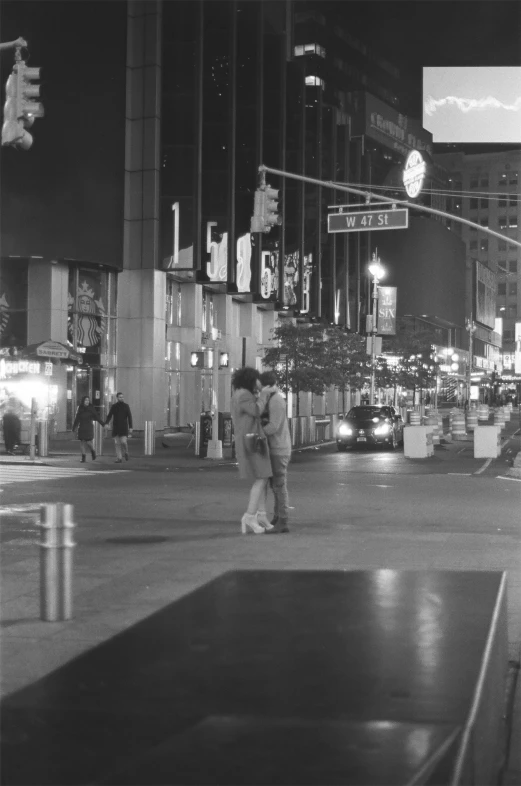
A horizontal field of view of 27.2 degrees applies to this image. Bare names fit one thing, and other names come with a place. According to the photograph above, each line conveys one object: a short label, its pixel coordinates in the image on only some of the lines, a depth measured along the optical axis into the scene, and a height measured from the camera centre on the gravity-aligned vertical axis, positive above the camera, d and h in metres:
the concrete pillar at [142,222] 45.56 +7.79
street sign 23.06 +4.09
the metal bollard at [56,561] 7.90 -1.16
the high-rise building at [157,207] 42.53 +8.54
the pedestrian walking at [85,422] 28.86 -0.44
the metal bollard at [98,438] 31.22 -0.94
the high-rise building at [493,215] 183.75 +34.61
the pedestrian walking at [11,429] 31.62 -0.70
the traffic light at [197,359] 31.98 +1.41
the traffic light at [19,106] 15.84 +4.41
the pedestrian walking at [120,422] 28.61 -0.43
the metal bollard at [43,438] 30.84 -0.93
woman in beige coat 13.10 -0.25
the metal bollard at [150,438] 32.72 -0.98
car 37.12 -0.71
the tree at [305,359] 45.19 +2.10
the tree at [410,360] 76.00 +3.70
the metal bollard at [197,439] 32.34 -0.98
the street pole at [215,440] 31.25 -0.97
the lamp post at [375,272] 60.47 +7.71
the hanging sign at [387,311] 78.31 +7.20
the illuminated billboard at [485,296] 161.00 +17.65
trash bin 31.88 -0.80
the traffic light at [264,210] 23.30 +4.31
